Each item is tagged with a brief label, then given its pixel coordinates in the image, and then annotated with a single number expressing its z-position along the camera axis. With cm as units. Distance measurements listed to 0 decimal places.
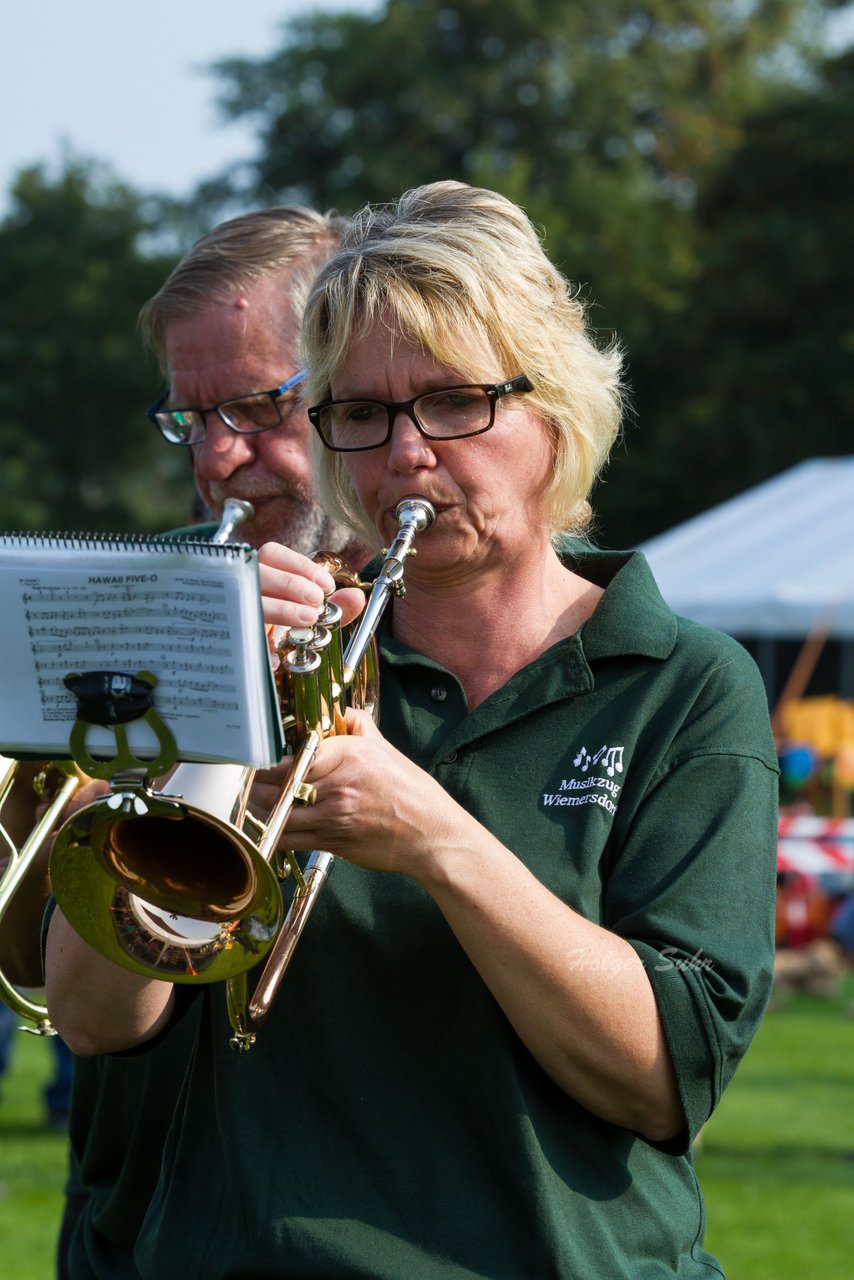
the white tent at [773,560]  2691
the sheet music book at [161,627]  345
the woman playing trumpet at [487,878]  406
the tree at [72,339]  7837
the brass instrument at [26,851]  527
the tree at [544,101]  6537
